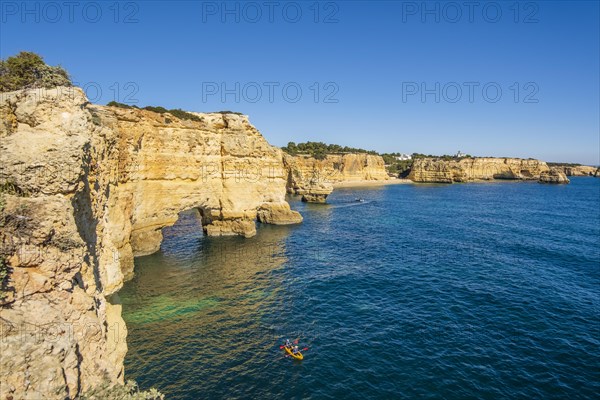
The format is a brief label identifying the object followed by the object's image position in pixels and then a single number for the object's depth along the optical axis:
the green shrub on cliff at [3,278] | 8.55
